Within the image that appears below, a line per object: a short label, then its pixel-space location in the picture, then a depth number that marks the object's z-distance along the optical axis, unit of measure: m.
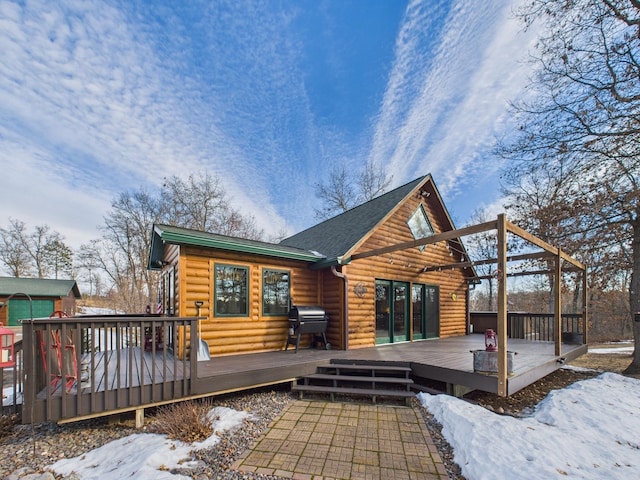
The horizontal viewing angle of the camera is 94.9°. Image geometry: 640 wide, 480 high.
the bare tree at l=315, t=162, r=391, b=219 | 21.06
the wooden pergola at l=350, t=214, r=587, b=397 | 4.25
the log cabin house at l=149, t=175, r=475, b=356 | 5.96
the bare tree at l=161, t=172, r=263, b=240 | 18.44
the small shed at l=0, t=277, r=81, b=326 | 19.02
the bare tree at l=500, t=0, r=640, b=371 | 6.64
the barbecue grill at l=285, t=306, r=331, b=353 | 6.58
